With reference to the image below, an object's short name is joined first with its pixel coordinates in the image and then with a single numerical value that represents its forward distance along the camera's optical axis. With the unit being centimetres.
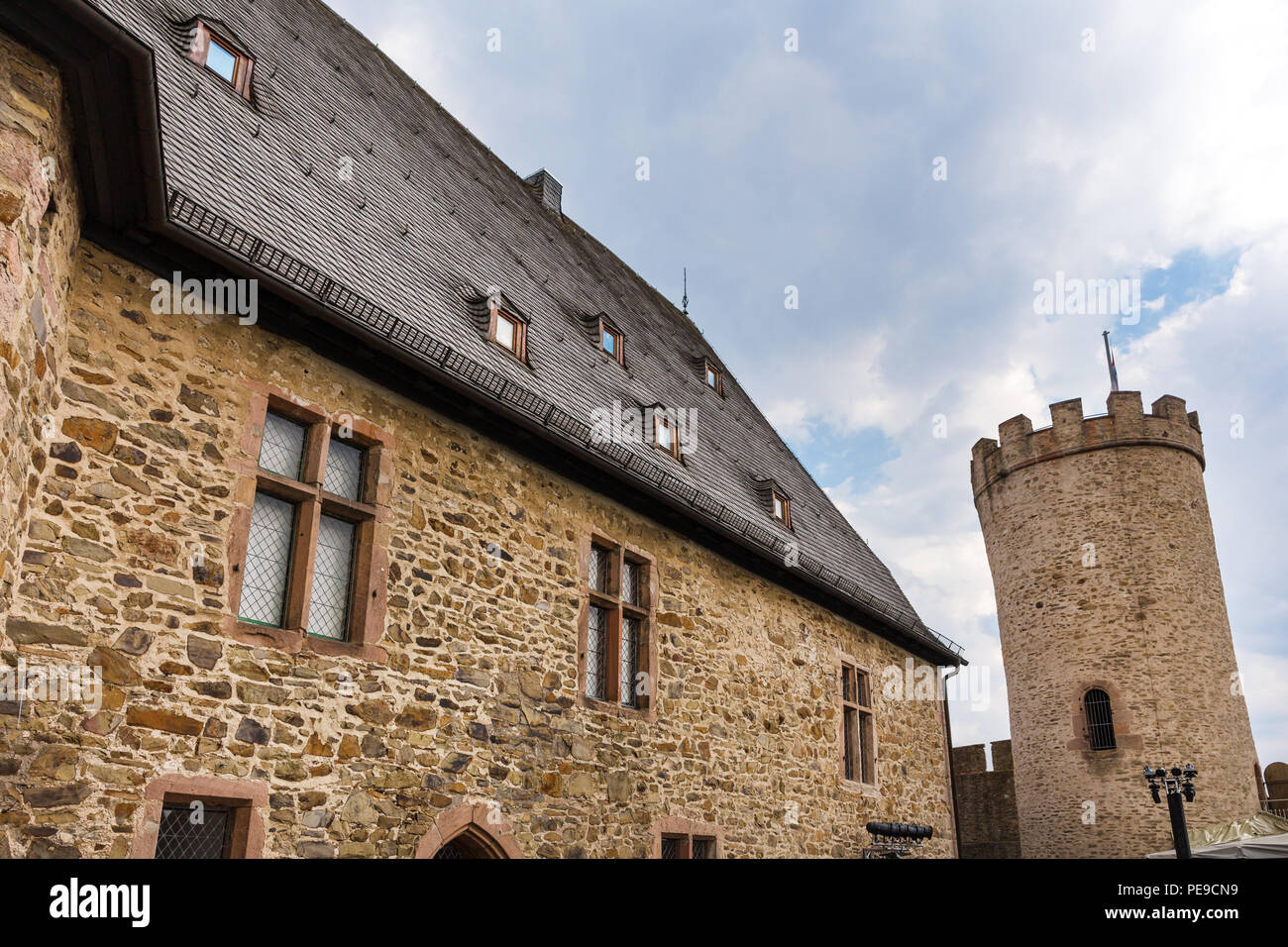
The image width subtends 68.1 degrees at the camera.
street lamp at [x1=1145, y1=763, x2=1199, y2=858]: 1392
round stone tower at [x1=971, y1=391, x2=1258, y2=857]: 2036
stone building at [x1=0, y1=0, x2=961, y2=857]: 490
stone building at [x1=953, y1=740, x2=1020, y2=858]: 2323
